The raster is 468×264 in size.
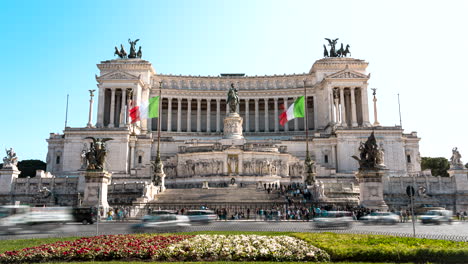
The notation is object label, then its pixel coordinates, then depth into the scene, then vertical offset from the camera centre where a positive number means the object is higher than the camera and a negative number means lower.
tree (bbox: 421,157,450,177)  94.69 +6.22
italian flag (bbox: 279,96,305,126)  56.84 +11.78
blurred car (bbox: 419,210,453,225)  30.03 -2.04
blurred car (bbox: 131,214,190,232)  22.88 -1.96
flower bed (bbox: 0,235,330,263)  13.66 -2.17
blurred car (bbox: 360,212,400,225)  27.85 -1.95
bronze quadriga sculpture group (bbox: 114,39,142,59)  88.69 +31.18
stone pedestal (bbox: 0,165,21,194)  51.25 +1.53
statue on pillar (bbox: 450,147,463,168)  50.12 +4.00
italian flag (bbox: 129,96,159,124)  52.88 +10.97
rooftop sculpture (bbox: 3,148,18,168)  52.00 +4.13
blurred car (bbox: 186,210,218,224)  27.58 -1.80
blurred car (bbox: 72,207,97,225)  29.02 -1.80
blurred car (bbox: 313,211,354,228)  25.22 -1.95
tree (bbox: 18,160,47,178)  96.38 +6.21
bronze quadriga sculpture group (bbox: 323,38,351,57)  89.69 +31.75
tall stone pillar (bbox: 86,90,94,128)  75.93 +16.36
